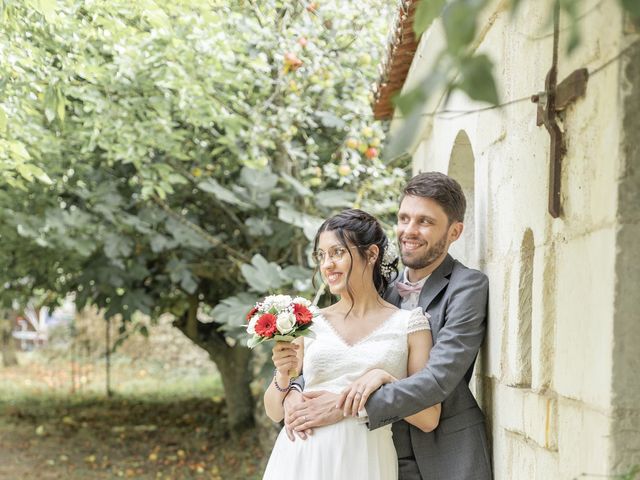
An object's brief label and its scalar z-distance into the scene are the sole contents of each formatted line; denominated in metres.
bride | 3.04
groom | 2.83
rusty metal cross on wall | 2.20
